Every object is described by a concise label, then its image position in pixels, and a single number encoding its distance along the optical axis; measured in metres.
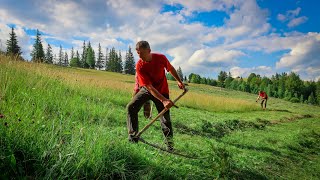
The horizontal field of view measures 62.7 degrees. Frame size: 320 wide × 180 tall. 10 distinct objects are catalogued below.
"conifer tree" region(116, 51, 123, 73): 102.12
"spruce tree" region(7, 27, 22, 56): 58.84
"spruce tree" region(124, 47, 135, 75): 106.62
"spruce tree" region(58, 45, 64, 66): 111.36
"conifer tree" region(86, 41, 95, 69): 97.69
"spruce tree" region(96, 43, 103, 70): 109.12
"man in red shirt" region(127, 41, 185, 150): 5.35
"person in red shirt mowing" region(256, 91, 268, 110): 28.94
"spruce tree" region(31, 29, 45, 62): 64.98
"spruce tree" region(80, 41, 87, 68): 102.56
